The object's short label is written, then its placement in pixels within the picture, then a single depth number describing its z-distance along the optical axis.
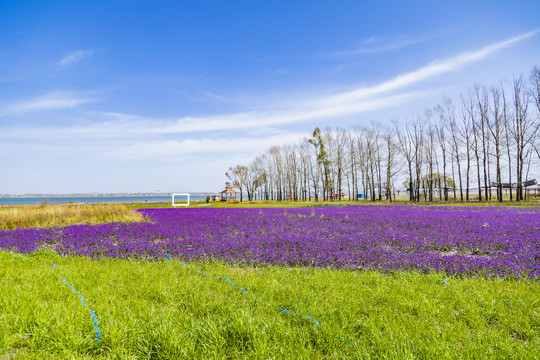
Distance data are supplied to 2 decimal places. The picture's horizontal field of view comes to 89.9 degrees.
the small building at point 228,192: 75.71
